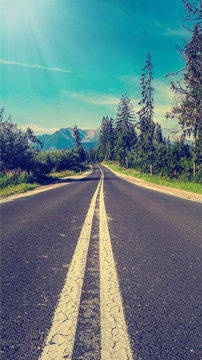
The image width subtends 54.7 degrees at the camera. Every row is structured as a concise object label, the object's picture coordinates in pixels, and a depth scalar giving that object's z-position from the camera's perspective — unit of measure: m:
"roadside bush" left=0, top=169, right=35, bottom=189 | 12.43
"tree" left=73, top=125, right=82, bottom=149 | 89.46
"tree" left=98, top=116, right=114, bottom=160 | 81.84
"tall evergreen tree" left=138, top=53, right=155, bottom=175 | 28.50
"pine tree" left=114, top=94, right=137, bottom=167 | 48.84
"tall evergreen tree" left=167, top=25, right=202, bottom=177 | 15.90
